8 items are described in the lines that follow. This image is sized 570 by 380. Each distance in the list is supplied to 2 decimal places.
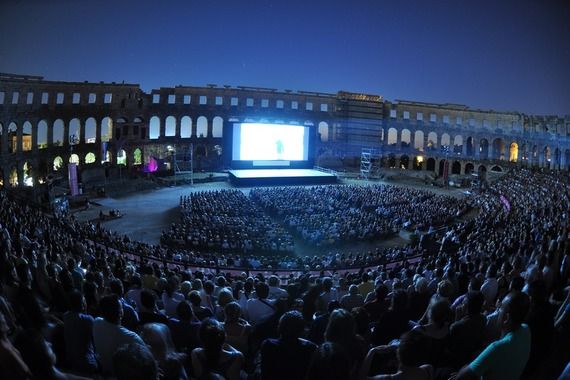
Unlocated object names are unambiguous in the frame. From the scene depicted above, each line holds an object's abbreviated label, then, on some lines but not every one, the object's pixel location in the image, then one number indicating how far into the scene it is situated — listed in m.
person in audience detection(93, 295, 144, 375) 3.96
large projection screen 42.44
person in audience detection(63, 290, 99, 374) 4.05
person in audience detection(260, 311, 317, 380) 3.61
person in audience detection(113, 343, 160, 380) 2.74
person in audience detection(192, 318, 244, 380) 3.46
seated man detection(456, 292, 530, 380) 3.53
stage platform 39.09
